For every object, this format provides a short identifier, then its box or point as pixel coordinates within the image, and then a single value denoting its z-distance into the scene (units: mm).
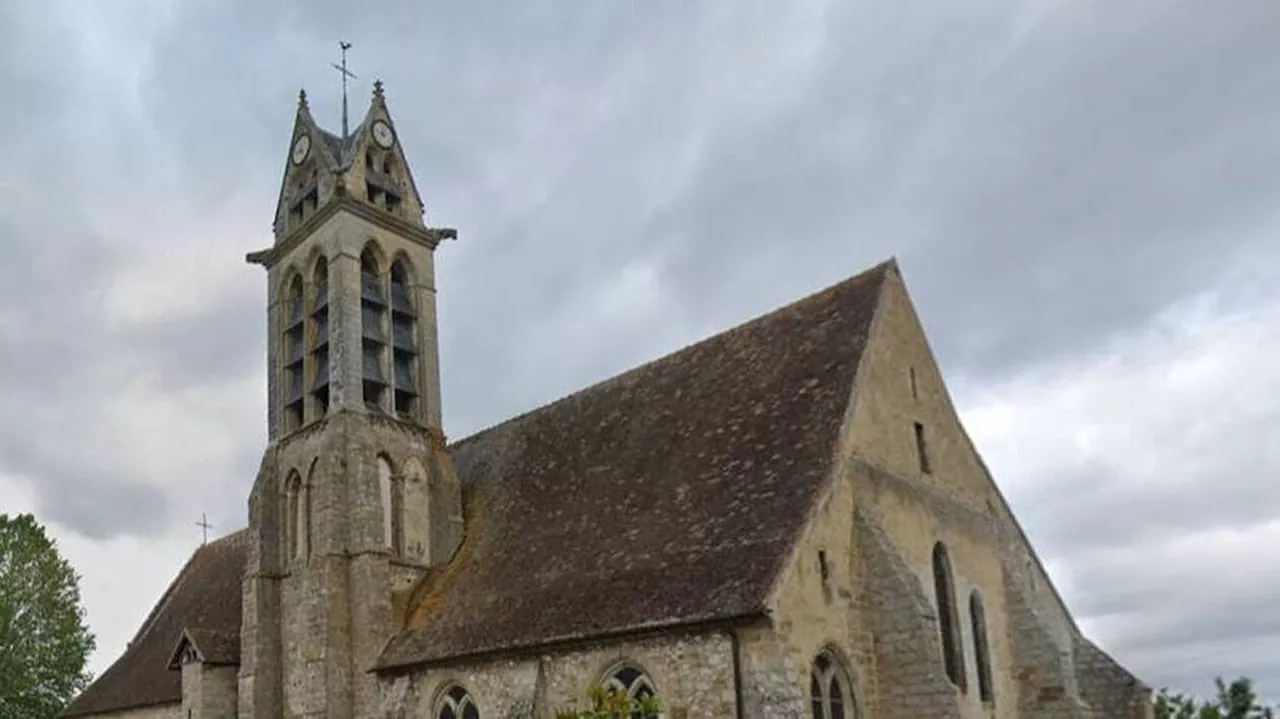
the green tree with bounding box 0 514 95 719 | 38344
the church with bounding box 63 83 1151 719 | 18906
